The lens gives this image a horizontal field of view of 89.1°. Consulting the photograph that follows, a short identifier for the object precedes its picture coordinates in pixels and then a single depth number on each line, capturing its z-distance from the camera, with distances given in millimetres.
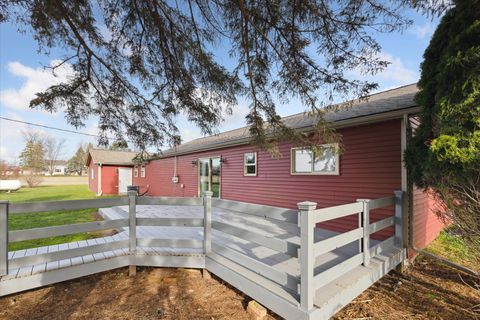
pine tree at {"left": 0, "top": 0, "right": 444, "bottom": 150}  3232
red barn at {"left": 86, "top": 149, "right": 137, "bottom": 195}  17969
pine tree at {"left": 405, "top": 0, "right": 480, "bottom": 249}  2348
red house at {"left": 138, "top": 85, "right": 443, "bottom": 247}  4477
